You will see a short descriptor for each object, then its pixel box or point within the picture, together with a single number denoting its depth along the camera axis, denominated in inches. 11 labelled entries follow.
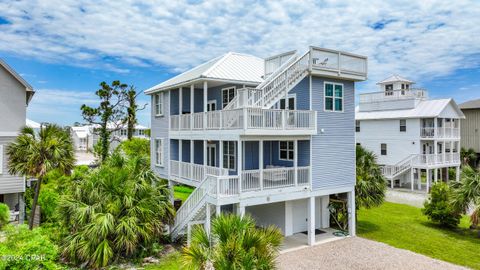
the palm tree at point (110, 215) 535.2
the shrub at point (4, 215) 649.0
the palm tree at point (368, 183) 765.9
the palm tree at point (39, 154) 616.7
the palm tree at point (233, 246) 323.6
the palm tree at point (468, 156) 1631.4
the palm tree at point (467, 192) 737.9
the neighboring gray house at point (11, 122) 757.9
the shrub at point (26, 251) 335.6
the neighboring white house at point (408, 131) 1346.0
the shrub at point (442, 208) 798.5
